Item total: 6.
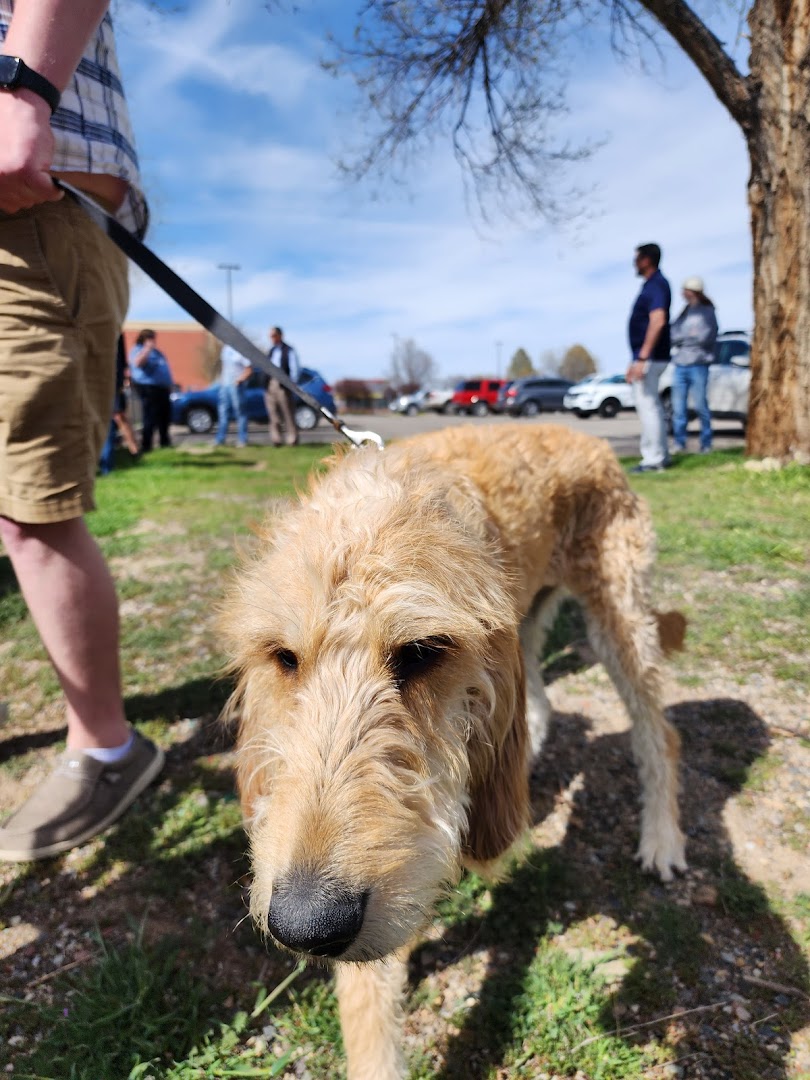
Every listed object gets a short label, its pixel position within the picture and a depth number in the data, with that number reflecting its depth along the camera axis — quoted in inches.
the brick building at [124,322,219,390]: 2304.1
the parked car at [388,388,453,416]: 1723.7
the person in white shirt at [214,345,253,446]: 522.6
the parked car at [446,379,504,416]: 1504.7
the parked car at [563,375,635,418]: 1156.5
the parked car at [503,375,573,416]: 1336.1
